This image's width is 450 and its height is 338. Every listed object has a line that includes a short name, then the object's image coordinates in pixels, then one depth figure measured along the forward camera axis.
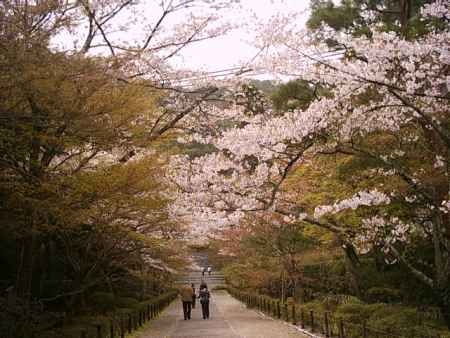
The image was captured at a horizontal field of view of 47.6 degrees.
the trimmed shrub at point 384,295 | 16.86
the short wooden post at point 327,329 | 11.88
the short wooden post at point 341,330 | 10.69
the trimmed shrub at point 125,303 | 22.56
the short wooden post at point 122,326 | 12.37
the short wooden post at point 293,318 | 15.58
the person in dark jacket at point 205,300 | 20.28
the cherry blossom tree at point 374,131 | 8.45
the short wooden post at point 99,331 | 10.40
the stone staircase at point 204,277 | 55.78
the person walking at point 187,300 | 20.16
